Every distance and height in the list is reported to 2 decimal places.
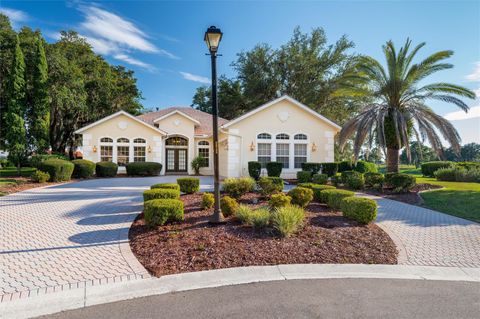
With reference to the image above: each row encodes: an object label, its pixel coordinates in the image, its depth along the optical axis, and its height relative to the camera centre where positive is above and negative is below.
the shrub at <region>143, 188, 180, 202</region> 7.71 -0.87
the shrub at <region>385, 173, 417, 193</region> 12.33 -0.90
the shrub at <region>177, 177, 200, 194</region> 10.91 -0.84
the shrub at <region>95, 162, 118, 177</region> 19.00 -0.36
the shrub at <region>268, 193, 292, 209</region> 7.39 -1.05
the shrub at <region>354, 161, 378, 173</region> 23.14 -0.38
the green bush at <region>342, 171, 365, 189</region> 13.47 -0.87
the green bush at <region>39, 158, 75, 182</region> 15.50 -0.28
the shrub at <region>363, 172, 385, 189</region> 13.01 -0.83
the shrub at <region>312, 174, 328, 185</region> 14.16 -0.81
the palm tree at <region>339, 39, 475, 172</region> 14.09 +3.22
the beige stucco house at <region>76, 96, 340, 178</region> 18.77 +1.81
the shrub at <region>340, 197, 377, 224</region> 6.84 -1.21
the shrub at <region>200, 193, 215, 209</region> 8.23 -1.15
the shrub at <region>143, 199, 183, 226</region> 6.30 -1.14
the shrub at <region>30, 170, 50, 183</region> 14.82 -0.70
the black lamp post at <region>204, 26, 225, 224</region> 6.74 +1.65
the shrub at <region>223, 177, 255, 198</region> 10.05 -0.87
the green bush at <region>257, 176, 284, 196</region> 10.27 -0.86
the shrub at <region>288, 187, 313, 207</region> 8.43 -1.05
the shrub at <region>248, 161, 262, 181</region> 17.39 -0.38
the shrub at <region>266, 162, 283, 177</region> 17.50 -0.39
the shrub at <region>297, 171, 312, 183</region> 15.37 -0.75
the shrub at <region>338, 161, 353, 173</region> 23.71 -0.29
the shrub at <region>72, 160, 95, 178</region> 17.77 -0.30
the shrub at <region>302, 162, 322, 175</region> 18.03 -0.24
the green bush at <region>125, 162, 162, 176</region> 19.78 -0.33
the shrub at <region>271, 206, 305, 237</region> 5.75 -1.27
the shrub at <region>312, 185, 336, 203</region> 9.35 -1.09
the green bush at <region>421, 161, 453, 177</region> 21.74 -0.31
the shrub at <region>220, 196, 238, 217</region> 7.32 -1.18
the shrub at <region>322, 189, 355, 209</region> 8.18 -1.04
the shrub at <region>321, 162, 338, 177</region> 18.11 -0.35
